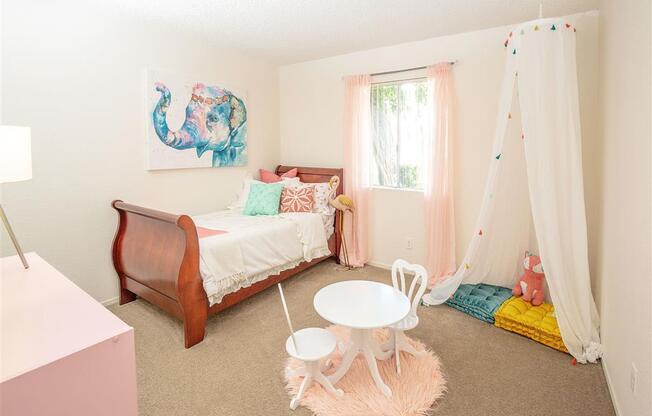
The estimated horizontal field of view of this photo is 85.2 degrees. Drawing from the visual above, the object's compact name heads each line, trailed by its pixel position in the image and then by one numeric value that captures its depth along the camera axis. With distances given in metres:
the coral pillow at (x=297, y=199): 3.79
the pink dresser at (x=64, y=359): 0.89
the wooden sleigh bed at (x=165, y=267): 2.38
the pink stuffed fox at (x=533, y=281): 2.77
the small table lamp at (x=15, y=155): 1.47
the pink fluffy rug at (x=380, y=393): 1.82
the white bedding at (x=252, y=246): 2.58
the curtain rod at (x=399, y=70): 3.49
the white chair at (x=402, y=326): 2.12
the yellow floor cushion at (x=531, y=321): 2.38
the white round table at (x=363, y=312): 1.83
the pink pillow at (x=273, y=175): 4.24
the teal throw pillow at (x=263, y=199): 3.68
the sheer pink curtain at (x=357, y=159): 3.86
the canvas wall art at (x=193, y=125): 3.23
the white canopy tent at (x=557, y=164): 2.22
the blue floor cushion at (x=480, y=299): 2.77
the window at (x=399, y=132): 3.61
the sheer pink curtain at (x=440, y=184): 3.34
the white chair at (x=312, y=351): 1.81
